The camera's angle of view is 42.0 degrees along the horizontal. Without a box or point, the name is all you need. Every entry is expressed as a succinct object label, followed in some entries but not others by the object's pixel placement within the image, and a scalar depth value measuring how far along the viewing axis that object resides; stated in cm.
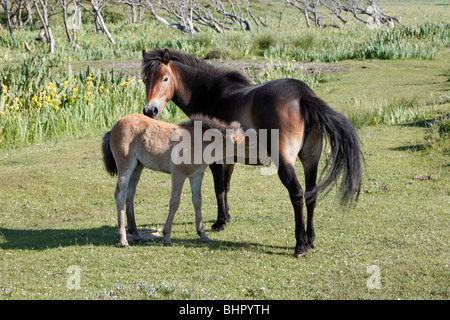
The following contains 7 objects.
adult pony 605
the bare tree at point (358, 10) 3422
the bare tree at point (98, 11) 2544
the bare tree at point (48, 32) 2295
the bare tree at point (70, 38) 2299
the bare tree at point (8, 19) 2513
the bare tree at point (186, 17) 3103
